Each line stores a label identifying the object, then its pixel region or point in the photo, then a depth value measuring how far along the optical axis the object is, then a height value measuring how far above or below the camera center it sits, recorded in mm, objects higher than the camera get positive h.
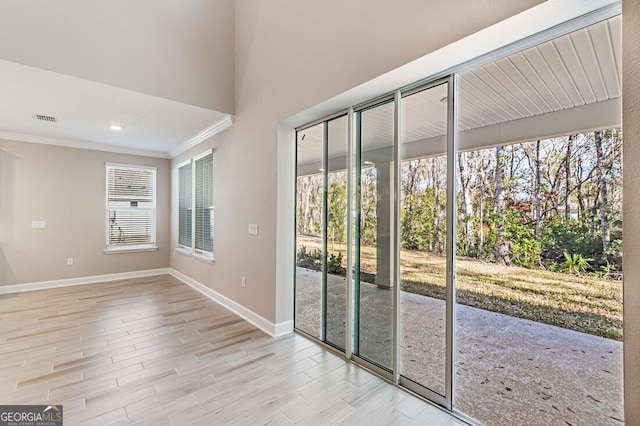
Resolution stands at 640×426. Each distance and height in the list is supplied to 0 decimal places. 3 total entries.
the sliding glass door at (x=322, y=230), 2807 -175
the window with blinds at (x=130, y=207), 5539 +128
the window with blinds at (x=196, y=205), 4676 +147
